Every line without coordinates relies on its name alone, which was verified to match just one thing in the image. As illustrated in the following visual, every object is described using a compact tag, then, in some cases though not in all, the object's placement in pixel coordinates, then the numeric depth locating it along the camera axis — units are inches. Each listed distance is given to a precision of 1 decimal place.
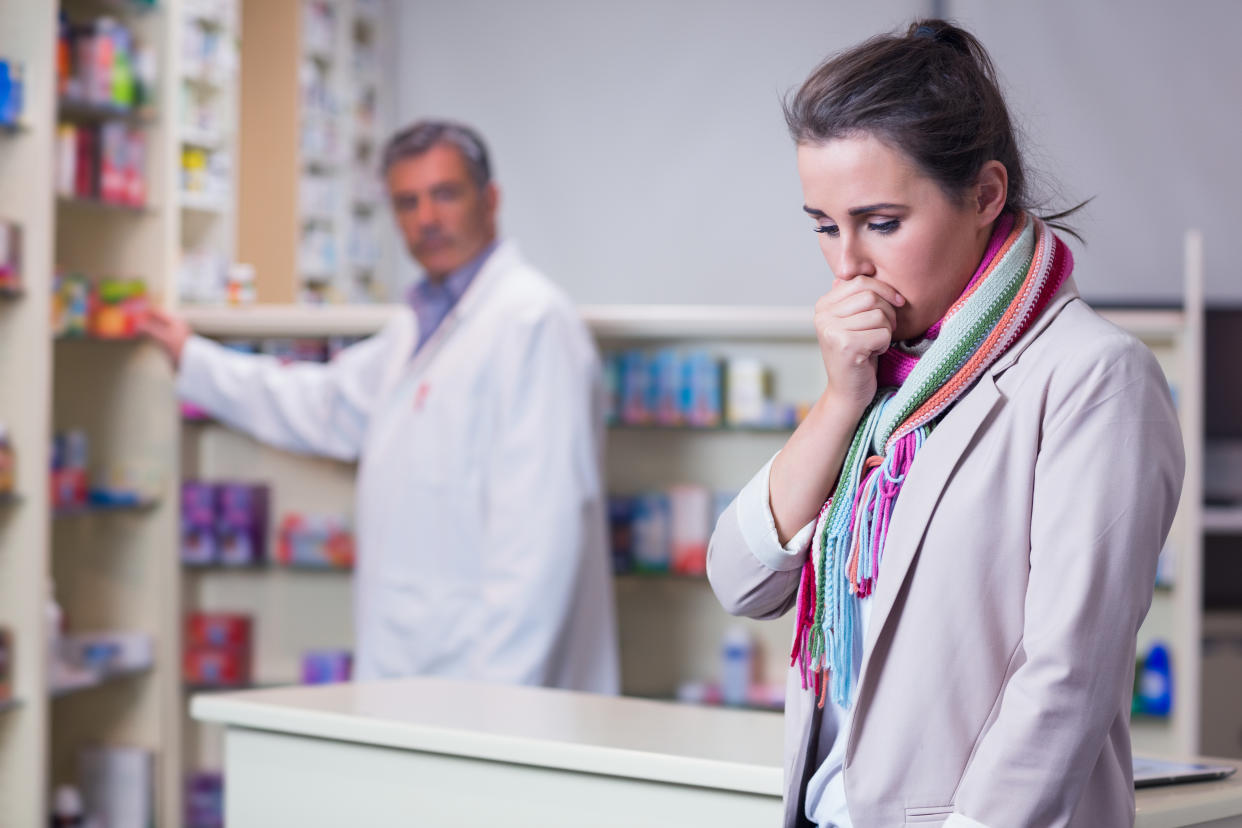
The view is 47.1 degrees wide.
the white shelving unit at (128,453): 151.9
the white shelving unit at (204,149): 158.9
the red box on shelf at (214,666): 158.6
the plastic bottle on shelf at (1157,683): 142.9
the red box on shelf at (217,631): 159.2
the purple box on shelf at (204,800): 159.5
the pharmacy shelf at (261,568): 159.2
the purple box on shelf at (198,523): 157.3
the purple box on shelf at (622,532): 150.6
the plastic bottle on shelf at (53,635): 135.1
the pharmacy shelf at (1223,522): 208.1
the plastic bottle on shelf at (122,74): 145.7
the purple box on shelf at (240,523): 157.5
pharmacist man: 125.6
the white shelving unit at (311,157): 233.6
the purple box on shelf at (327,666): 156.7
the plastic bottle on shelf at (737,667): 146.8
